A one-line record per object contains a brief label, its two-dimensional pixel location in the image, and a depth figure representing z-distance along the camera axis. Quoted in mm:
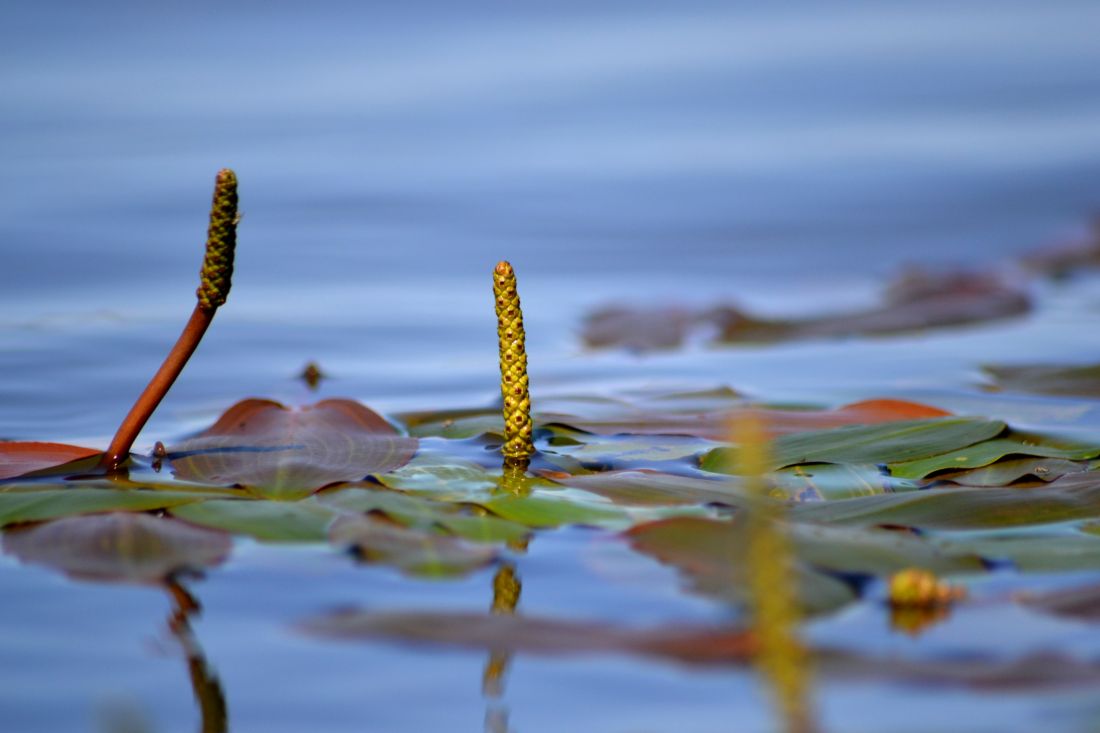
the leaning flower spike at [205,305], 3611
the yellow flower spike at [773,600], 3027
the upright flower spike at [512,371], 3640
